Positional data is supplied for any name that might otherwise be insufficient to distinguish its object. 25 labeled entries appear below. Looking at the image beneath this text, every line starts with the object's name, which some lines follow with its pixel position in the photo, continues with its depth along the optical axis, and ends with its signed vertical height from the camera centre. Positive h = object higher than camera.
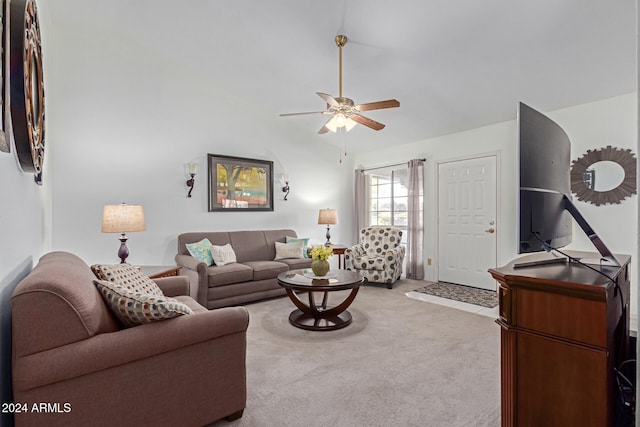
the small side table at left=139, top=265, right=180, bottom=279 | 3.38 -0.67
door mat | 4.06 -1.14
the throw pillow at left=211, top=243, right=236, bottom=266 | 4.12 -0.57
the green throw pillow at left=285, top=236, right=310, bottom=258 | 4.98 -0.49
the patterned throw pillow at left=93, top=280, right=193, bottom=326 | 1.48 -0.44
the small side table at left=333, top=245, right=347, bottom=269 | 5.42 -0.68
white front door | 4.59 -0.16
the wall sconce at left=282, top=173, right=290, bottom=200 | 5.46 +0.48
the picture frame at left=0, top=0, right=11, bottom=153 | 1.21 +0.55
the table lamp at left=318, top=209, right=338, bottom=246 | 5.50 -0.10
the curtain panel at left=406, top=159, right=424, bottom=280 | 5.36 -0.12
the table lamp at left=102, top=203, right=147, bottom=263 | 3.06 -0.08
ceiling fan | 2.88 +0.94
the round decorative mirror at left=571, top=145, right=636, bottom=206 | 3.32 +0.39
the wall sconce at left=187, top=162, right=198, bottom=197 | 4.42 +0.55
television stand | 1.06 -0.48
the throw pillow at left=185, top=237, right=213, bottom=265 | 4.07 -0.51
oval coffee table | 2.98 -0.86
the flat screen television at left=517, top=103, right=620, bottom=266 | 1.30 +0.09
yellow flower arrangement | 3.29 -0.44
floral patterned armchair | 4.83 -0.70
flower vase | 3.29 -0.57
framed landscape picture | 4.75 +0.42
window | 5.80 +0.24
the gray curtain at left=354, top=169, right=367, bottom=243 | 6.32 +0.20
